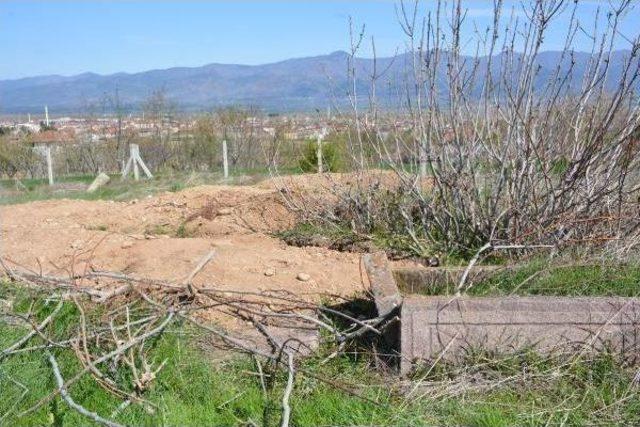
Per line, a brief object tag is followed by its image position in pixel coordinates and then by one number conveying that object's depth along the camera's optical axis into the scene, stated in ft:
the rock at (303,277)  16.70
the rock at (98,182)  52.24
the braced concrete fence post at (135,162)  62.26
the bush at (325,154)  44.28
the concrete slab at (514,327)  12.48
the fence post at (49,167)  64.54
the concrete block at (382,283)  13.58
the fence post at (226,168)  54.38
